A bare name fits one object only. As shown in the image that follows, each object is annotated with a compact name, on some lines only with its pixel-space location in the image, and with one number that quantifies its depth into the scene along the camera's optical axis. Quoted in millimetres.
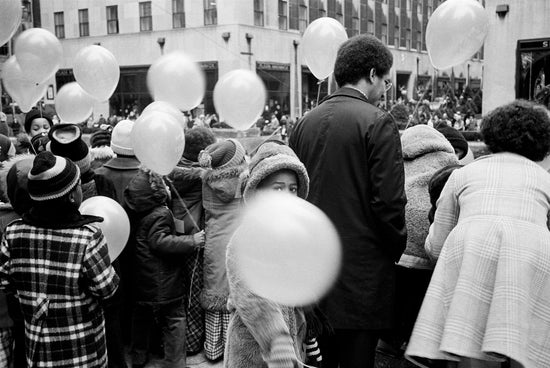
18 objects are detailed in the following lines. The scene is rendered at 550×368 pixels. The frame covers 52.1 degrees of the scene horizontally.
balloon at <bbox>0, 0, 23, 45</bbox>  4312
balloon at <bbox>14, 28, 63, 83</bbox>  5199
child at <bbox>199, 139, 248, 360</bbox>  3924
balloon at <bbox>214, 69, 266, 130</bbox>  4941
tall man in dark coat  2707
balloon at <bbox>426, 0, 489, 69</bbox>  4020
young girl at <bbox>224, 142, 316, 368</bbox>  1988
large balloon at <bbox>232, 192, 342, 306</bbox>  1843
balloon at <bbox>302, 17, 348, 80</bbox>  5031
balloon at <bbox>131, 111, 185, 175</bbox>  3738
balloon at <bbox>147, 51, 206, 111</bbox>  5156
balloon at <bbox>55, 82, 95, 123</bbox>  6125
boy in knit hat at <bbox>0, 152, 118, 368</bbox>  2727
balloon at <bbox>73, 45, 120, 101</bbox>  5516
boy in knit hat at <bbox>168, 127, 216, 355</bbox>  4262
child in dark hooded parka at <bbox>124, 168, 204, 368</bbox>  3852
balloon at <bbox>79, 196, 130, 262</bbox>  3236
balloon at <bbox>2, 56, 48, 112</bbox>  5621
